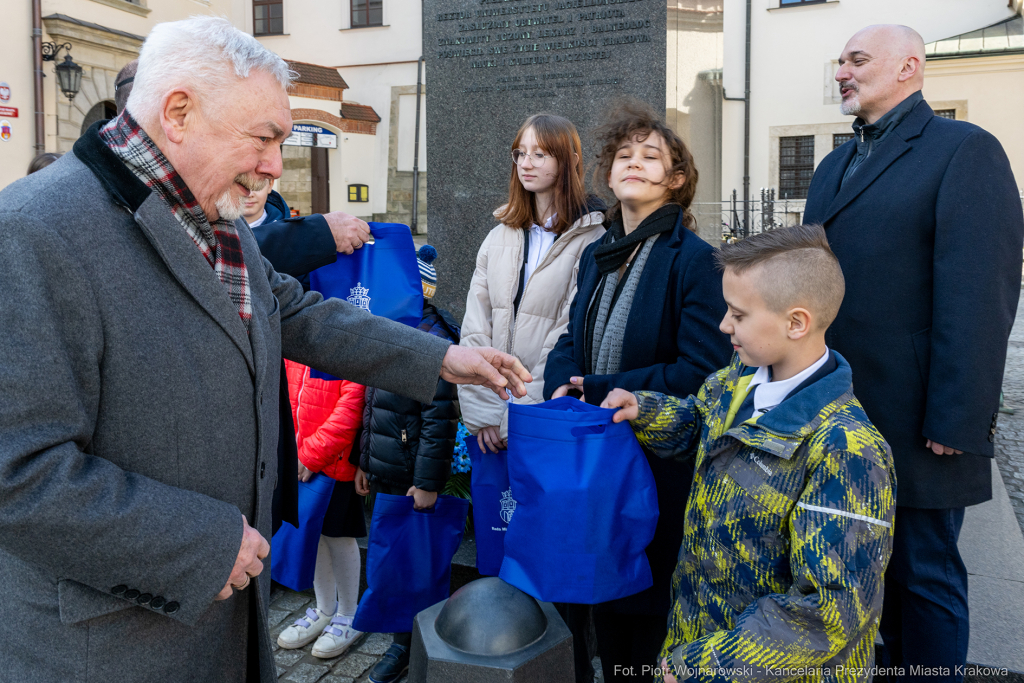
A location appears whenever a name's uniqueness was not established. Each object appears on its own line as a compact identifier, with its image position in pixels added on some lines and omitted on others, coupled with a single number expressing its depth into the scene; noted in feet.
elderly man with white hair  4.43
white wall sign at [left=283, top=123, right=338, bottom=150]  65.00
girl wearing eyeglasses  10.26
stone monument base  6.52
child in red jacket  10.79
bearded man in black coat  7.67
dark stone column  14.87
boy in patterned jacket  5.16
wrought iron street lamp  48.57
